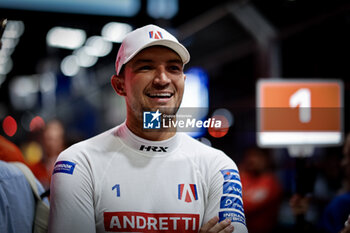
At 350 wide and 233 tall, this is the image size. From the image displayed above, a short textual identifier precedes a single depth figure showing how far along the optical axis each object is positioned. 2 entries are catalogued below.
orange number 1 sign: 4.16
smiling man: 3.92
